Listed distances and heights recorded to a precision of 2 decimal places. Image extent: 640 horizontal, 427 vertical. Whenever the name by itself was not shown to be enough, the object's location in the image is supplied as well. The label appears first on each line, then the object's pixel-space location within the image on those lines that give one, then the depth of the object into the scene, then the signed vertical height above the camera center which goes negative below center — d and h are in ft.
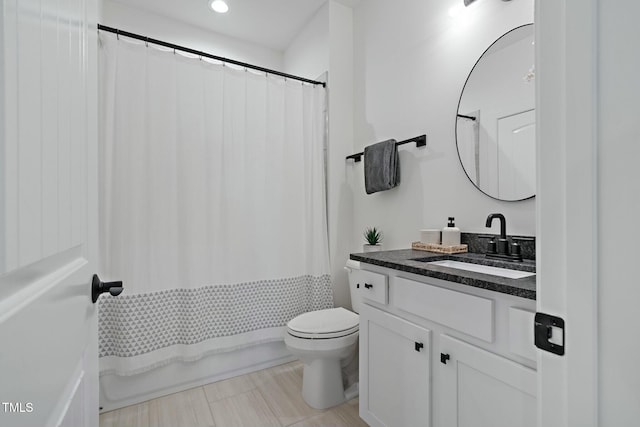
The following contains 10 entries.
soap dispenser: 5.16 -0.42
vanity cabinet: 2.90 -1.70
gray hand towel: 6.40 +0.98
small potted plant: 6.91 -0.67
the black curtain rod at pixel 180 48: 5.75 +3.40
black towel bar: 5.96 +1.44
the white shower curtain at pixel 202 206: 5.81 +0.12
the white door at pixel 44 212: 0.96 +0.00
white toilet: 5.56 -2.60
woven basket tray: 5.04 -0.63
